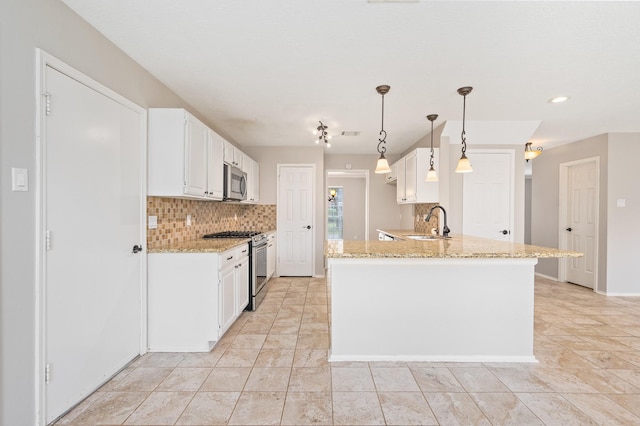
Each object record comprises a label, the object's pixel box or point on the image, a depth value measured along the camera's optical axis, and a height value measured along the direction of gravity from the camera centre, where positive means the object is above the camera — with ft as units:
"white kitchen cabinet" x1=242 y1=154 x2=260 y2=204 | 14.55 +1.70
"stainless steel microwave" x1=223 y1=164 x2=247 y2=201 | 11.45 +1.12
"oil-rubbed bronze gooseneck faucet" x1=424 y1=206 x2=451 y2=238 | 10.29 -0.66
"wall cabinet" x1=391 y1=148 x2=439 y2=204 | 13.25 +1.47
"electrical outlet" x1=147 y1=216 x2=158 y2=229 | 8.07 -0.35
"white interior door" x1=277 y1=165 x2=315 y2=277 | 17.08 -0.70
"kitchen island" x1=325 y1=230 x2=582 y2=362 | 7.54 -2.54
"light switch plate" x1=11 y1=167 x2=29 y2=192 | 4.57 +0.46
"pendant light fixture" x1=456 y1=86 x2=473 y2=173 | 8.97 +1.75
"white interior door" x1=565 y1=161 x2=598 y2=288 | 14.71 -0.31
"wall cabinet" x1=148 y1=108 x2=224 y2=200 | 8.00 +1.59
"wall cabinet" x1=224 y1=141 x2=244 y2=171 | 11.50 +2.32
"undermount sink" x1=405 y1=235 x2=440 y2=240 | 11.97 -1.06
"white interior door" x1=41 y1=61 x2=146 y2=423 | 5.23 -0.60
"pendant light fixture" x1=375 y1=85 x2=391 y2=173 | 8.94 +1.63
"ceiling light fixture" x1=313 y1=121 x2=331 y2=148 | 12.48 +3.66
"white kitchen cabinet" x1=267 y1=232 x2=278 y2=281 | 14.34 -2.30
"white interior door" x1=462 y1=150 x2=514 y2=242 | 13.87 +0.82
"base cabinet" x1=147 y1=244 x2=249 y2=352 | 7.90 -2.48
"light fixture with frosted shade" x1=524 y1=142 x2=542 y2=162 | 13.84 +2.91
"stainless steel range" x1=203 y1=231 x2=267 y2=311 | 11.29 -2.15
